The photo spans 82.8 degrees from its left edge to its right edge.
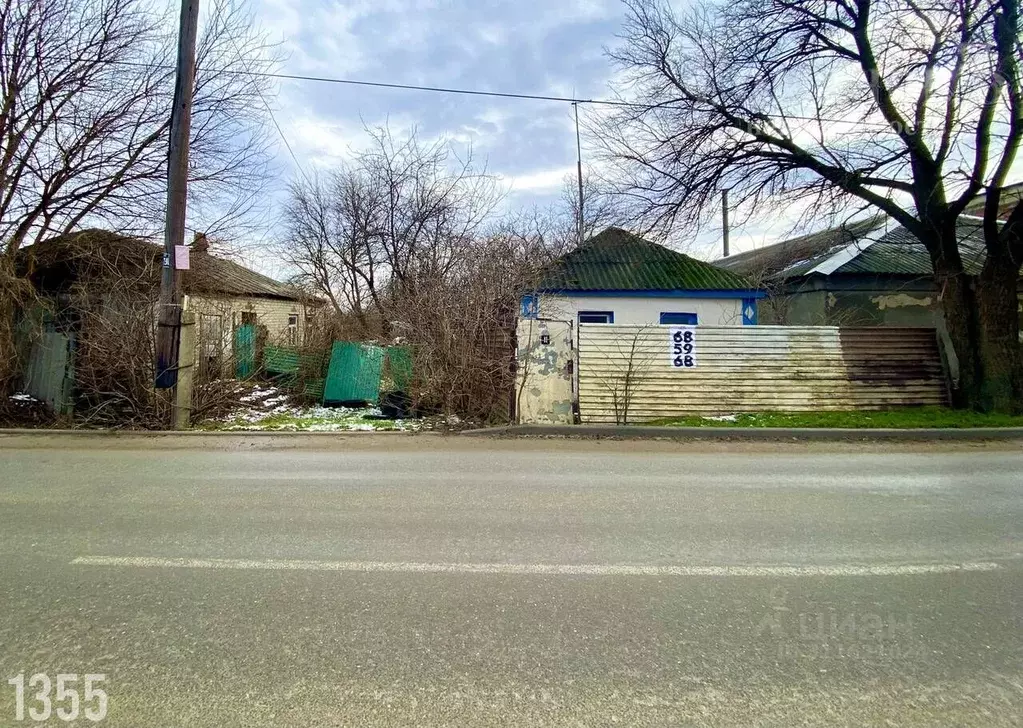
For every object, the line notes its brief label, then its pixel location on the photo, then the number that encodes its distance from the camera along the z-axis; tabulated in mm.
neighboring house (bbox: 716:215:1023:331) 18188
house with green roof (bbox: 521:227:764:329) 18594
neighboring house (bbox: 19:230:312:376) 10727
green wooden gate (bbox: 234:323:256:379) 12156
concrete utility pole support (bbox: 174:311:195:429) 9891
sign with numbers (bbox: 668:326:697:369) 10922
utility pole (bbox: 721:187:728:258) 13448
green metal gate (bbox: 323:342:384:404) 12664
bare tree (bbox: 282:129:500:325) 20516
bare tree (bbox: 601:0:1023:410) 10805
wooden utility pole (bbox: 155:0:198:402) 9789
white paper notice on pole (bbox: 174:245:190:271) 9789
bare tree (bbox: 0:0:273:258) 10906
